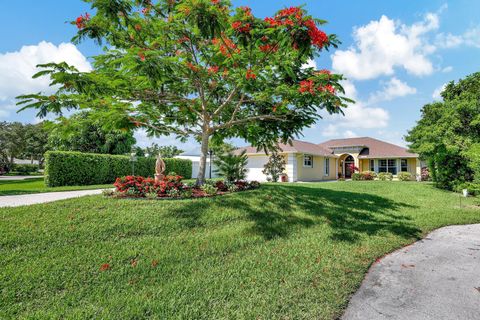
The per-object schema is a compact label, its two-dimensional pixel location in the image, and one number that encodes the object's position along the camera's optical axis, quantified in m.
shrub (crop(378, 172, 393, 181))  23.00
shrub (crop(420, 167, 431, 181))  22.57
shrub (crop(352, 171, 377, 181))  23.19
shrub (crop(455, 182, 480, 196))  12.15
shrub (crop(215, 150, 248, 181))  10.90
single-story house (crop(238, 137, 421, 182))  22.08
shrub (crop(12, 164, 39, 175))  42.88
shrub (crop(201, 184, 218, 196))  8.58
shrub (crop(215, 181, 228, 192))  9.51
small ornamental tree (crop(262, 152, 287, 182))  20.97
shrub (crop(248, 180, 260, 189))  10.61
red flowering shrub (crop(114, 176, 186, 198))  7.97
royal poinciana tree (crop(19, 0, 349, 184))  5.03
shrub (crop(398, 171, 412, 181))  22.52
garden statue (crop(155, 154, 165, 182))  9.34
